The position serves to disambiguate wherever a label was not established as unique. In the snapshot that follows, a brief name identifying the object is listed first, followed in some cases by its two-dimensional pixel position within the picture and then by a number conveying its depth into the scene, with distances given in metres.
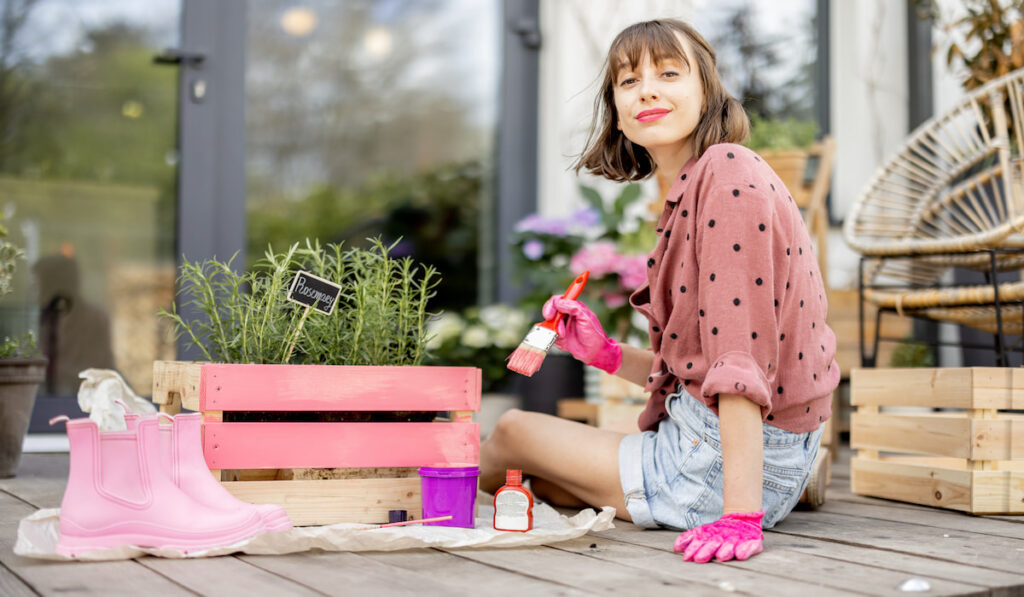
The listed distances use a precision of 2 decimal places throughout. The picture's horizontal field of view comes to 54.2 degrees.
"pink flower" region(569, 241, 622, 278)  3.07
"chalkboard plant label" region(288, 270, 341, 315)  1.61
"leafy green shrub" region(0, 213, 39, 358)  2.26
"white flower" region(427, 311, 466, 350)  3.35
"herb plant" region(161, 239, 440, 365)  1.67
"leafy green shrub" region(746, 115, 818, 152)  3.08
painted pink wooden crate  1.56
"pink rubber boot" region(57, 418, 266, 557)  1.34
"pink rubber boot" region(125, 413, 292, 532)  1.43
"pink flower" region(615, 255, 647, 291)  3.02
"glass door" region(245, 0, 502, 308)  3.32
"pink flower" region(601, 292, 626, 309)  3.11
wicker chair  2.48
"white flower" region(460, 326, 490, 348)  3.34
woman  1.46
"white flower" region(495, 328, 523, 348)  3.33
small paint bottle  1.58
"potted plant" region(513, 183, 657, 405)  3.09
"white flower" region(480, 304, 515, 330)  3.38
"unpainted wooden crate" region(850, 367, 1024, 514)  1.90
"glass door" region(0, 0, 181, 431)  2.99
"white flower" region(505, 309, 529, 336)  3.36
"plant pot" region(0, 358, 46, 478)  2.21
